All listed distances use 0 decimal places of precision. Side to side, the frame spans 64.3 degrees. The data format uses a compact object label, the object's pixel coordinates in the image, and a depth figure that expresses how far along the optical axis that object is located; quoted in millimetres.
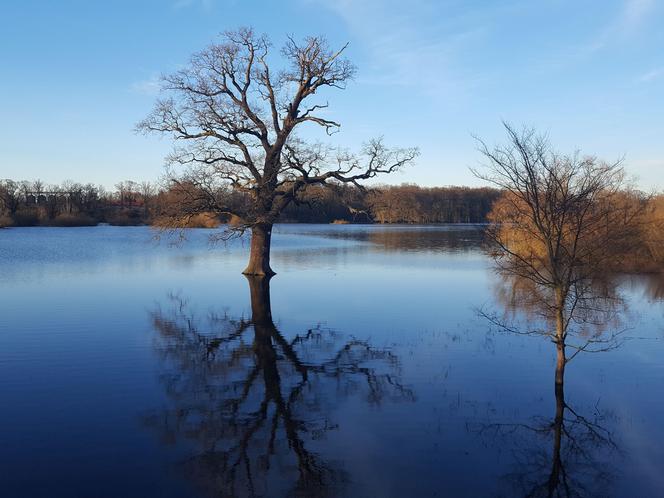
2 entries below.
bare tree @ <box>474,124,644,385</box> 9547
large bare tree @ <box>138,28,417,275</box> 25812
